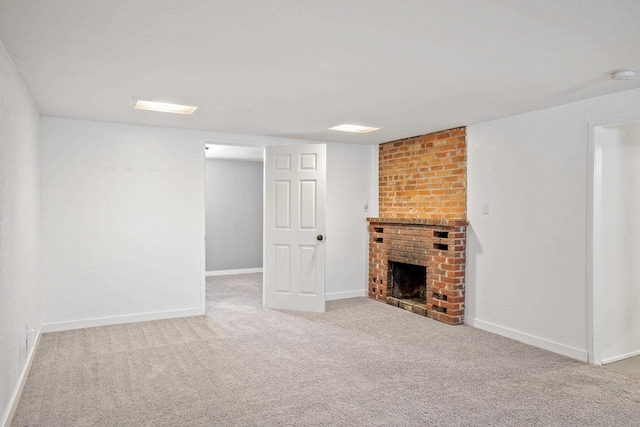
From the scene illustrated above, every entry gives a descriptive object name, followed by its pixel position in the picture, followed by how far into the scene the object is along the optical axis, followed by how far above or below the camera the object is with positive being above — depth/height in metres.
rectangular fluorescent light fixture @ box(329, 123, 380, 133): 5.05 +0.93
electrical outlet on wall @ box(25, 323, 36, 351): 3.35 -1.05
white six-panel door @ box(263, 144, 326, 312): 5.36 -0.27
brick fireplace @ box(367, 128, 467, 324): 4.82 -0.27
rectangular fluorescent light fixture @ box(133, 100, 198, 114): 4.04 +0.96
